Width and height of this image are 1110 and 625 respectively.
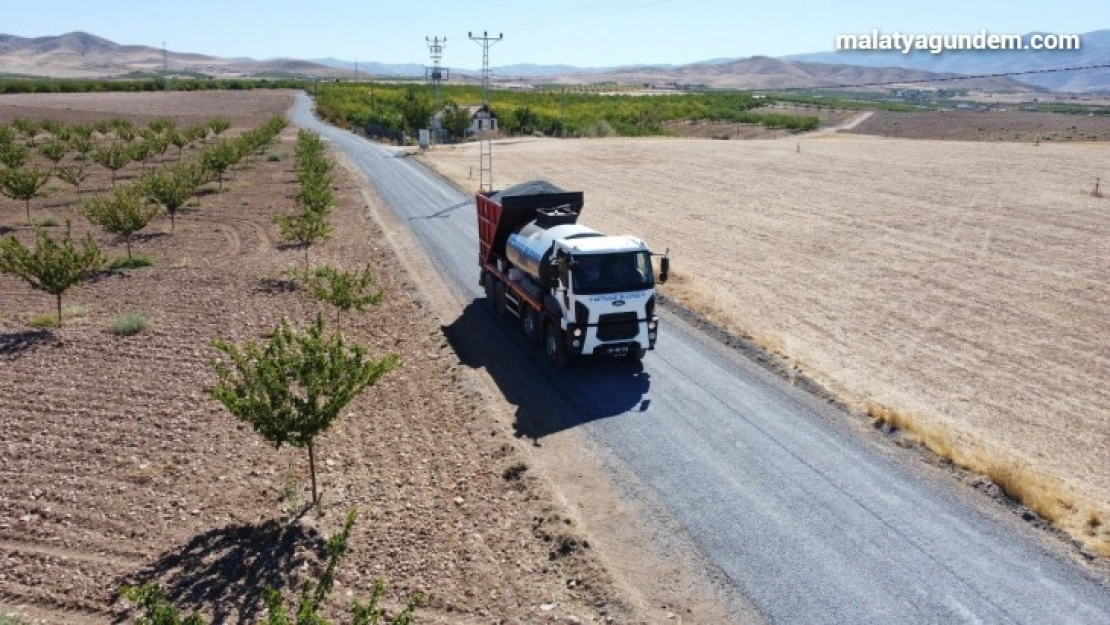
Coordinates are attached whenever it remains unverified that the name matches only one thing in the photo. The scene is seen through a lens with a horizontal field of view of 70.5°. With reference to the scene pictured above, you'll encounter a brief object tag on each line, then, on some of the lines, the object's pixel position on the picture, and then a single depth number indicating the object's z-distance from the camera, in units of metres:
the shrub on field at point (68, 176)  41.66
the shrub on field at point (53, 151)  52.56
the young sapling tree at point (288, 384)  12.35
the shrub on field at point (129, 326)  21.19
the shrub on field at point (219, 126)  80.97
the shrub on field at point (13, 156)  42.44
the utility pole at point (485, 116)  52.59
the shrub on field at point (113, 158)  47.35
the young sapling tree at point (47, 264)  21.17
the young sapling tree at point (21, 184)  34.69
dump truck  19.02
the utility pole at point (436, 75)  78.69
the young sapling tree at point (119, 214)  29.27
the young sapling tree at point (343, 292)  21.12
